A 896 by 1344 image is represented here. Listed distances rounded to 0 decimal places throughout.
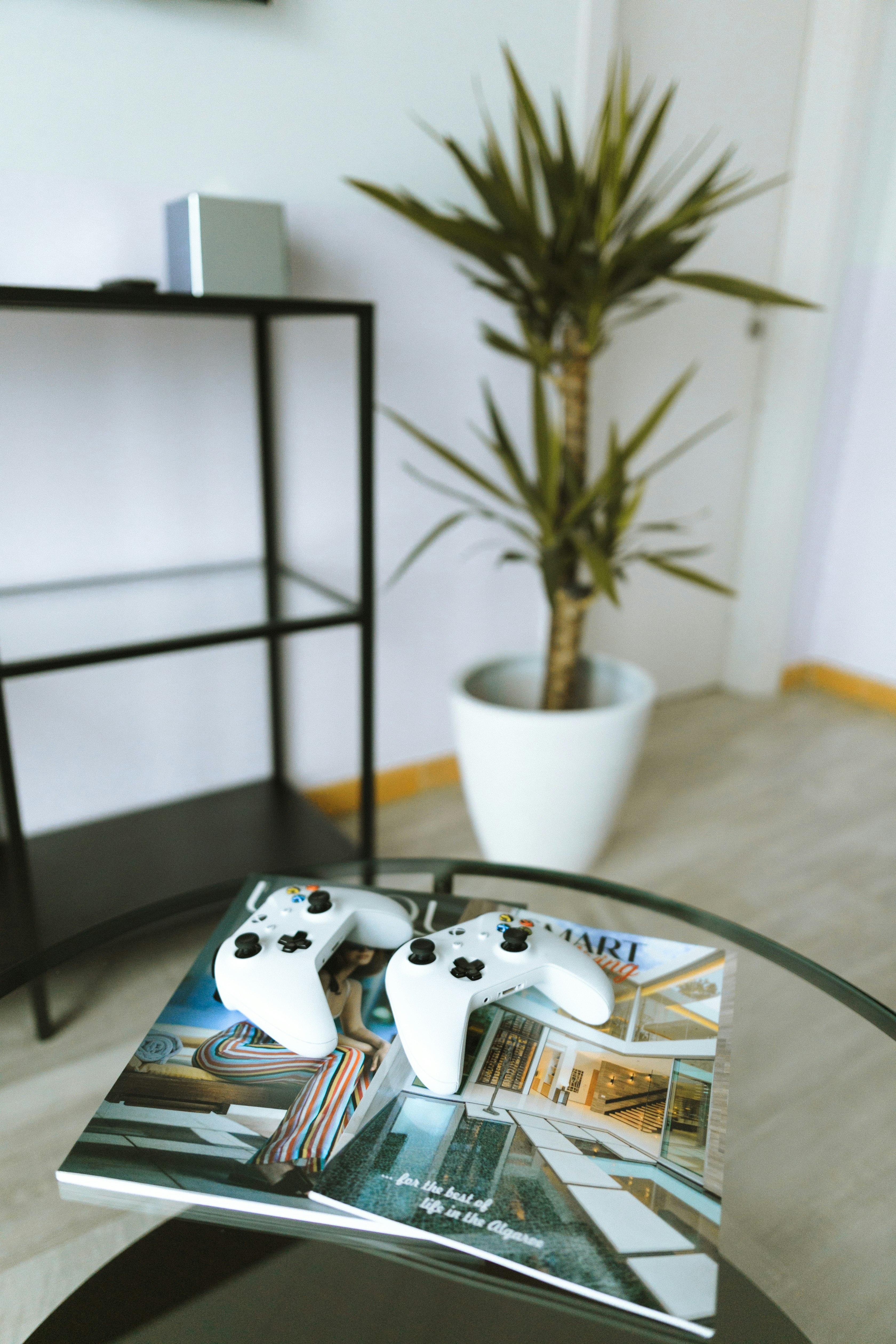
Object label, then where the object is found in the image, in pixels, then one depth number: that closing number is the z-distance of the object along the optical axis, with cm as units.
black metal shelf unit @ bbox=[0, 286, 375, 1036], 125
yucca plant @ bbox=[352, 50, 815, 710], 150
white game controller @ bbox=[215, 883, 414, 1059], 74
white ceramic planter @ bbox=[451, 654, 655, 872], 164
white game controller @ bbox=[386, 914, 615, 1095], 71
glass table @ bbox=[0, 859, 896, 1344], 60
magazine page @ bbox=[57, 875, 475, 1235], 64
